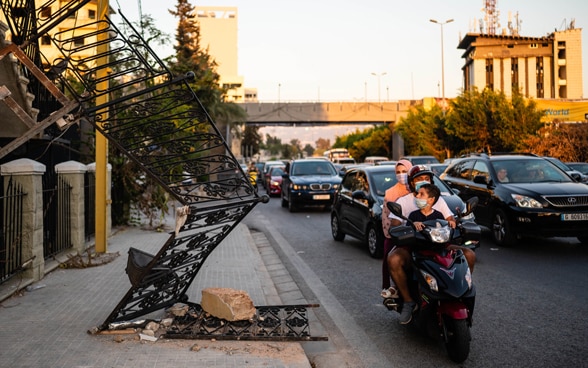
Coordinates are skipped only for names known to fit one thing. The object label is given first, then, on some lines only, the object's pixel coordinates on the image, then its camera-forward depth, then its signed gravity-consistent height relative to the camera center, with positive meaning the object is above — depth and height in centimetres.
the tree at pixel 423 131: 4722 +564
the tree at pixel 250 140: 11719 +1108
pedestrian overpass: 6606 +950
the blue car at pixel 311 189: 1942 +5
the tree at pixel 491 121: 3816 +497
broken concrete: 541 -114
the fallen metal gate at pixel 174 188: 469 +3
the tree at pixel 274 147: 16662 +1333
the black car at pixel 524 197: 995 -15
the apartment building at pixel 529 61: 9662 +2289
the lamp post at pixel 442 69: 5471 +1229
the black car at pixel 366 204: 977 -26
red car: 3000 +47
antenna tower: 10412 +3316
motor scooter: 455 -79
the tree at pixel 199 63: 2008 +736
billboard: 5362 +794
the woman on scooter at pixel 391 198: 552 -9
